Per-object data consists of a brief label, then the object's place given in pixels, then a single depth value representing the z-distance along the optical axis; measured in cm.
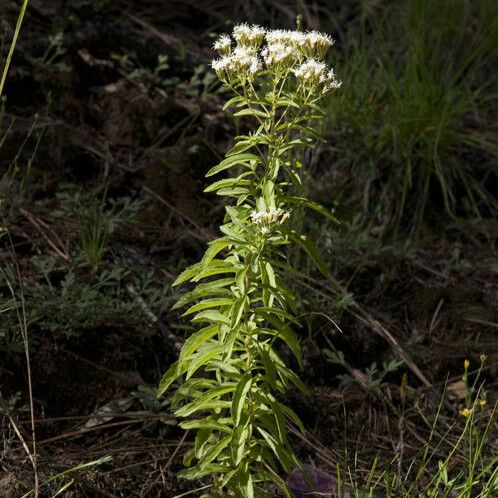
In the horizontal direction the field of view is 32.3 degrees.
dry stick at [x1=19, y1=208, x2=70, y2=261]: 326
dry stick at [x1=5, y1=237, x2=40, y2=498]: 214
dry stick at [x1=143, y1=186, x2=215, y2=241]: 357
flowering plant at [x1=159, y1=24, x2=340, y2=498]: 212
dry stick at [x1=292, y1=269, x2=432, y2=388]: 316
